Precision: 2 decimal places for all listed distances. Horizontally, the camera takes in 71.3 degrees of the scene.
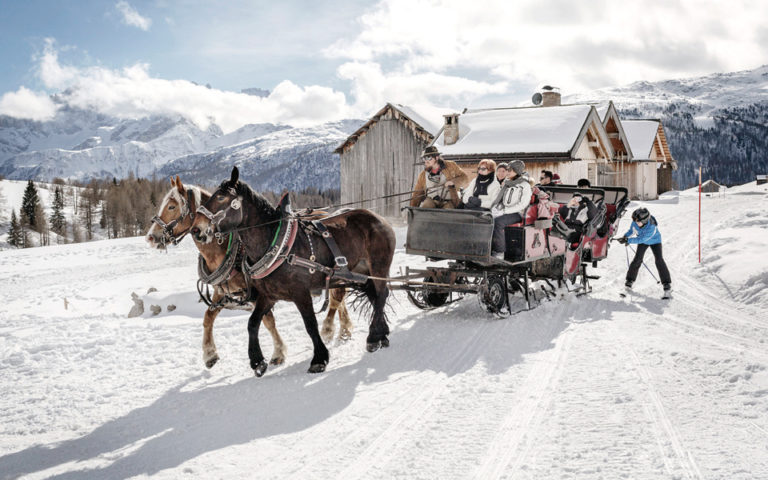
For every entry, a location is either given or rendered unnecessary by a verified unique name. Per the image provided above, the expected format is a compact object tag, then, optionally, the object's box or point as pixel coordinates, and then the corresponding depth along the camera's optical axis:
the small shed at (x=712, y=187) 53.69
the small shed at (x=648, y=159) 34.81
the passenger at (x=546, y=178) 10.89
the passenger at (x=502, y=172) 7.76
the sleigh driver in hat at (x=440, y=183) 8.04
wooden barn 23.27
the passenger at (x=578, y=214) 9.37
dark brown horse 5.46
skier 9.23
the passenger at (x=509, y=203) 7.45
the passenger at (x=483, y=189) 7.77
